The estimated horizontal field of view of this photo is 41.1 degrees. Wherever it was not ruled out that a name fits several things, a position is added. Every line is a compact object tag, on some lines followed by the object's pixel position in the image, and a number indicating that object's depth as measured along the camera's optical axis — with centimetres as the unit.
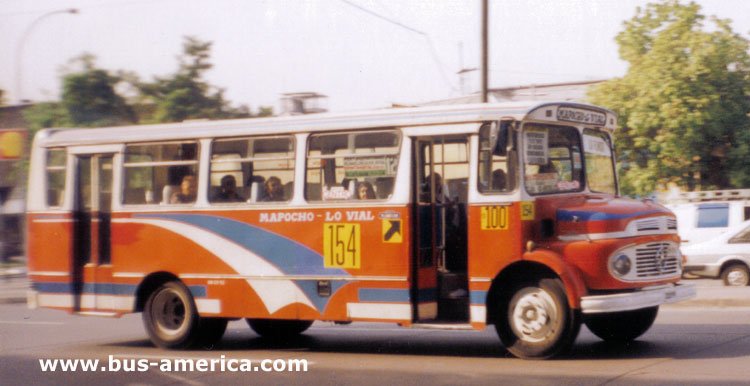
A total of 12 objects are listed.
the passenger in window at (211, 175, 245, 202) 1286
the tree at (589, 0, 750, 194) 3020
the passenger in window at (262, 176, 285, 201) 1246
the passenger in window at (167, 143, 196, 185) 1324
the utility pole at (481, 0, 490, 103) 2102
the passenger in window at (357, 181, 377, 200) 1167
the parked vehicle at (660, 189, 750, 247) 2447
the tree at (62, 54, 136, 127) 4216
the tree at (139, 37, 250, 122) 4294
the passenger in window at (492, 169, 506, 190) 1082
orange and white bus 1062
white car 2191
